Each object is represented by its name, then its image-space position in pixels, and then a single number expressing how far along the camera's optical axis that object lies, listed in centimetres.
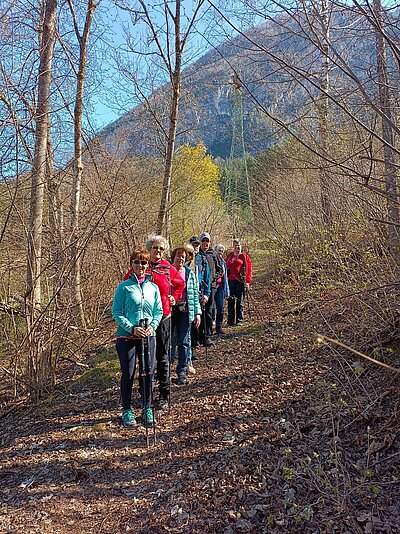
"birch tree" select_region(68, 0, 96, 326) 741
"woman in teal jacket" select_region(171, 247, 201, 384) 569
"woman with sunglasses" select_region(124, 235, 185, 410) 501
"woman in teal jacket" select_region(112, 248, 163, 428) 448
